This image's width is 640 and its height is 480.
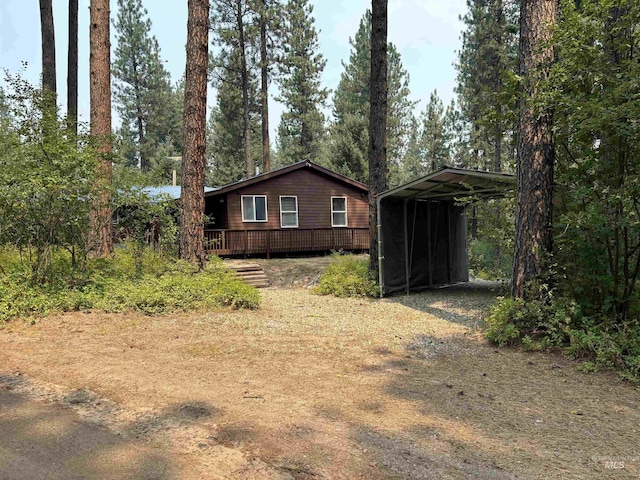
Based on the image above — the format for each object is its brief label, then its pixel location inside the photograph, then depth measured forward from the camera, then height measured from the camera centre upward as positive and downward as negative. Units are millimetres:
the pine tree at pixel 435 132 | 31953 +7512
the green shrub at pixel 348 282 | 9922 -996
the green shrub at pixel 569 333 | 4566 -1140
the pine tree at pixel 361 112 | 26609 +8840
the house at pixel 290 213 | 16891 +1121
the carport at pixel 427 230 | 8930 +176
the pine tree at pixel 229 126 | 27141 +8321
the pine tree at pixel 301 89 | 26391 +10143
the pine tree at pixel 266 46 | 24062 +11023
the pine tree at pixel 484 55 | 20506 +9054
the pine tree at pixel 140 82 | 31641 +11993
